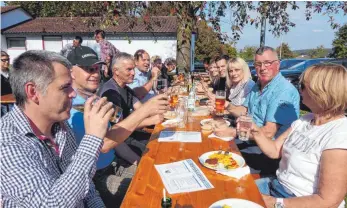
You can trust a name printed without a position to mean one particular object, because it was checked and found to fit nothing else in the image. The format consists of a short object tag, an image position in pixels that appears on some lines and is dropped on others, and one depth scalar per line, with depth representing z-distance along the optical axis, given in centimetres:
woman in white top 157
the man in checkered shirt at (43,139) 119
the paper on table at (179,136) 250
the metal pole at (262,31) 568
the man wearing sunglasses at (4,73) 575
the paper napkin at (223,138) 254
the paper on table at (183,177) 161
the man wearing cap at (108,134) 209
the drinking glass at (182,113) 301
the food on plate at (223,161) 188
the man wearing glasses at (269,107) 280
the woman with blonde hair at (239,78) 450
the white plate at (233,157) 194
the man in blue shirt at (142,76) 505
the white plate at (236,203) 140
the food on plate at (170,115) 330
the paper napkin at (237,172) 178
